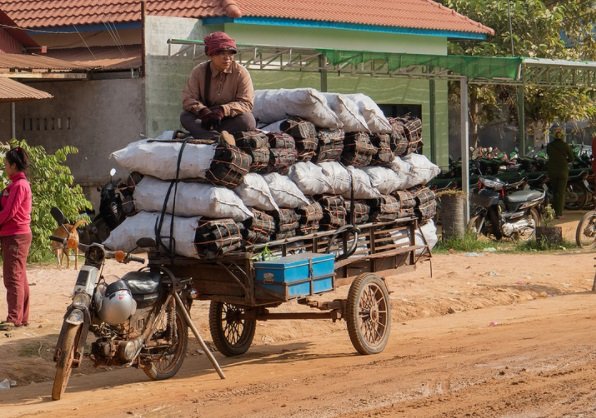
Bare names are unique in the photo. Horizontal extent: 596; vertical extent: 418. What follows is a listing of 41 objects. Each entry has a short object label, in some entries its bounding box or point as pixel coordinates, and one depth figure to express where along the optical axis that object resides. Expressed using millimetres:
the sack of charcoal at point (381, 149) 11977
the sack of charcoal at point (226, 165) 9898
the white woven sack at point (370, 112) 11852
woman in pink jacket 12008
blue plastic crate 10094
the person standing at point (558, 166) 25312
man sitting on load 10656
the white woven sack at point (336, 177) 11297
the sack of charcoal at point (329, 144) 11273
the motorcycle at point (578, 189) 27297
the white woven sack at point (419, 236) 12102
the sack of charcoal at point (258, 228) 10219
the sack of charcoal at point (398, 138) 12297
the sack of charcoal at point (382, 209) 11742
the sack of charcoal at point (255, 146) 10258
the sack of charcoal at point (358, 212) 11562
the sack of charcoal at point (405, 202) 12109
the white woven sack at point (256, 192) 10211
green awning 21188
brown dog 15502
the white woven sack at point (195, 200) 9891
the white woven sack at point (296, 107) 11102
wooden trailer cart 10203
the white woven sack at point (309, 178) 10930
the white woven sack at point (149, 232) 9953
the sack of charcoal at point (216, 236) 9867
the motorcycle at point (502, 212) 21516
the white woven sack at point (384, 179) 11758
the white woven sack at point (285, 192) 10602
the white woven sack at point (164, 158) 10000
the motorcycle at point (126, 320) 9070
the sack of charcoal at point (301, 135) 10961
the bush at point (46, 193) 17125
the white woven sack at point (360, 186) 11516
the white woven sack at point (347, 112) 11492
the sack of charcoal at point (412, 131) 12578
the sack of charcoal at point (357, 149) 11633
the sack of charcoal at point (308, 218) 10898
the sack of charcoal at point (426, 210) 12438
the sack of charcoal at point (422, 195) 12445
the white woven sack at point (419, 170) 12391
